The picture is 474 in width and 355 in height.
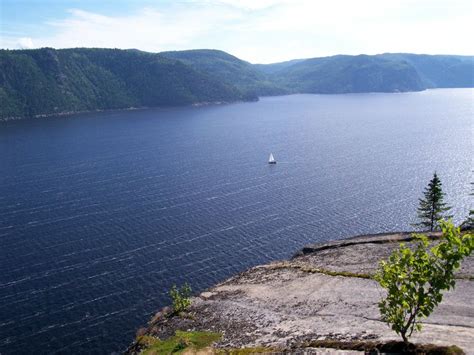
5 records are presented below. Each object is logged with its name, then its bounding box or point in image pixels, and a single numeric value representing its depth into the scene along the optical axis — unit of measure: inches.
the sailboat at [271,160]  6968.5
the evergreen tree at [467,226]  3344.7
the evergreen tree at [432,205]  3703.2
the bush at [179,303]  2455.7
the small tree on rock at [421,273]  996.6
